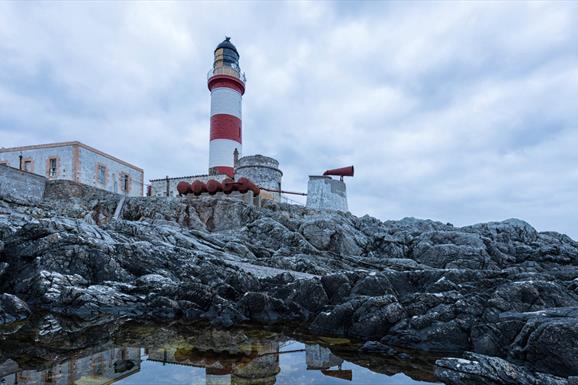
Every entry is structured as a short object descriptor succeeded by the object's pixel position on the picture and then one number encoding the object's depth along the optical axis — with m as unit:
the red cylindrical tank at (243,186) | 27.16
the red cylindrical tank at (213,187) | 27.31
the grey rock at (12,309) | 8.96
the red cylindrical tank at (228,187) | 27.27
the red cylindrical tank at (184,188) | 28.16
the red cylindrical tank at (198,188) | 27.65
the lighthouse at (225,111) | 37.00
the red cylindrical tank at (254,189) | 27.51
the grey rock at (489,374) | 5.62
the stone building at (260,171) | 34.31
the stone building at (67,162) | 29.33
